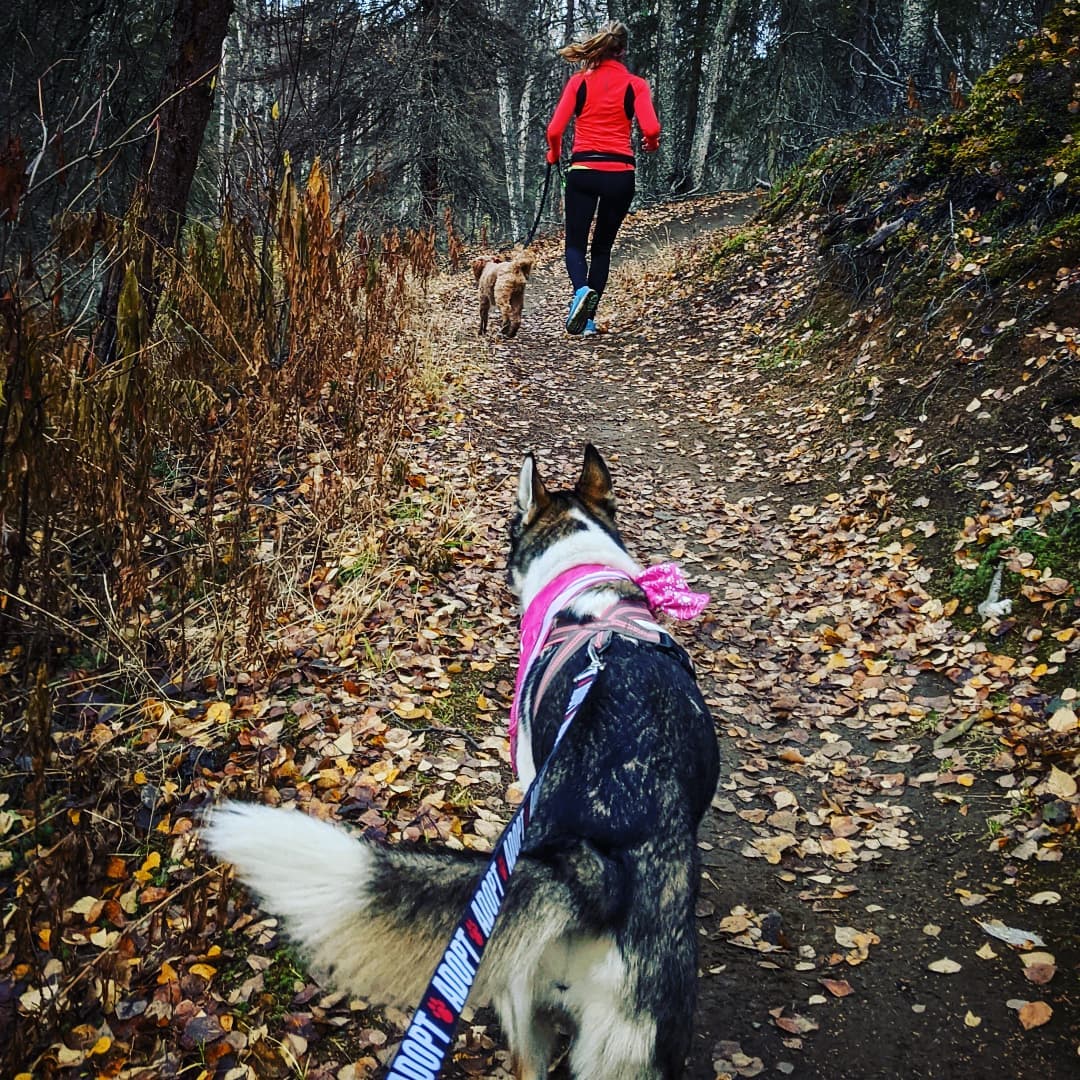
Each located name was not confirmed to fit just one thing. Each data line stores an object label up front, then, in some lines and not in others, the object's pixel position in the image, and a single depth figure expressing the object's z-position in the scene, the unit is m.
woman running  8.70
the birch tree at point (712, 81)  17.22
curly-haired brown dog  10.16
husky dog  1.56
